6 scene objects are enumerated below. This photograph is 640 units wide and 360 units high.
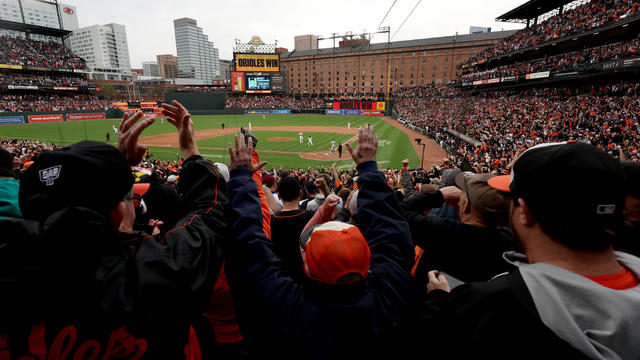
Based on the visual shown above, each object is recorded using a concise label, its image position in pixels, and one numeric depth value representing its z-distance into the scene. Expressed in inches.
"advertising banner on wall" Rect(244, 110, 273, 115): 2701.8
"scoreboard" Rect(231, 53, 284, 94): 2957.7
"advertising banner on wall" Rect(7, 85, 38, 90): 2165.2
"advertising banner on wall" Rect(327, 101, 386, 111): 2447.1
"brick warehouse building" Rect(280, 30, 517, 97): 3503.9
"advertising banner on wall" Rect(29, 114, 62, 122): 1875.0
